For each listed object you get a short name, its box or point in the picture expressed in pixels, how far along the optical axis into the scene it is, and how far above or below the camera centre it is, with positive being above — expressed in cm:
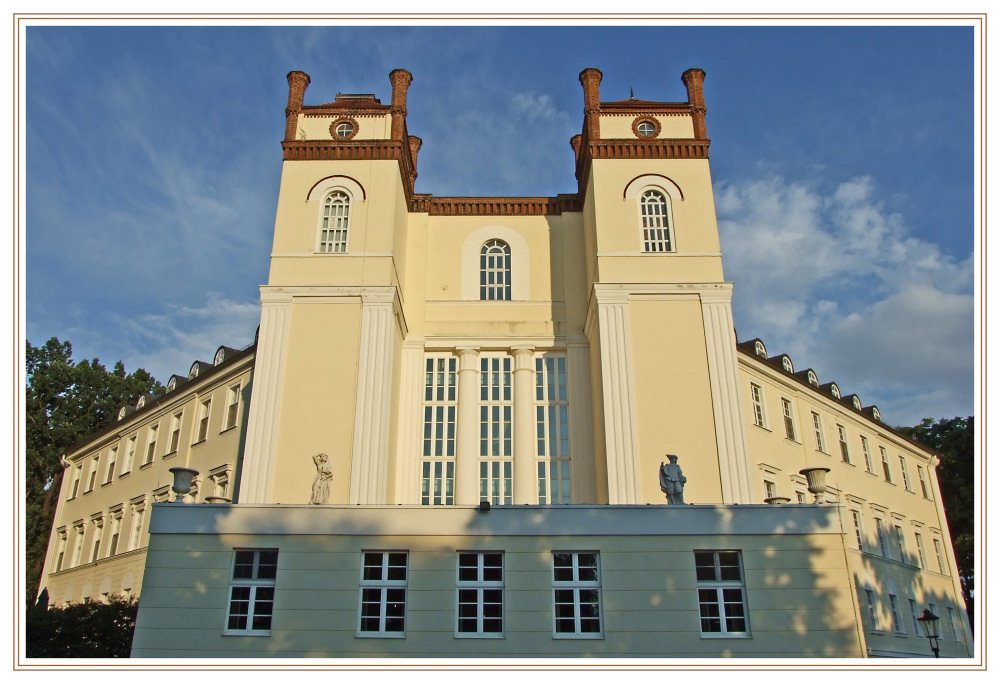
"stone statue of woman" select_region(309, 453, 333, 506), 2100 +434
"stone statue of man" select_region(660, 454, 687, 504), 1988 +413
